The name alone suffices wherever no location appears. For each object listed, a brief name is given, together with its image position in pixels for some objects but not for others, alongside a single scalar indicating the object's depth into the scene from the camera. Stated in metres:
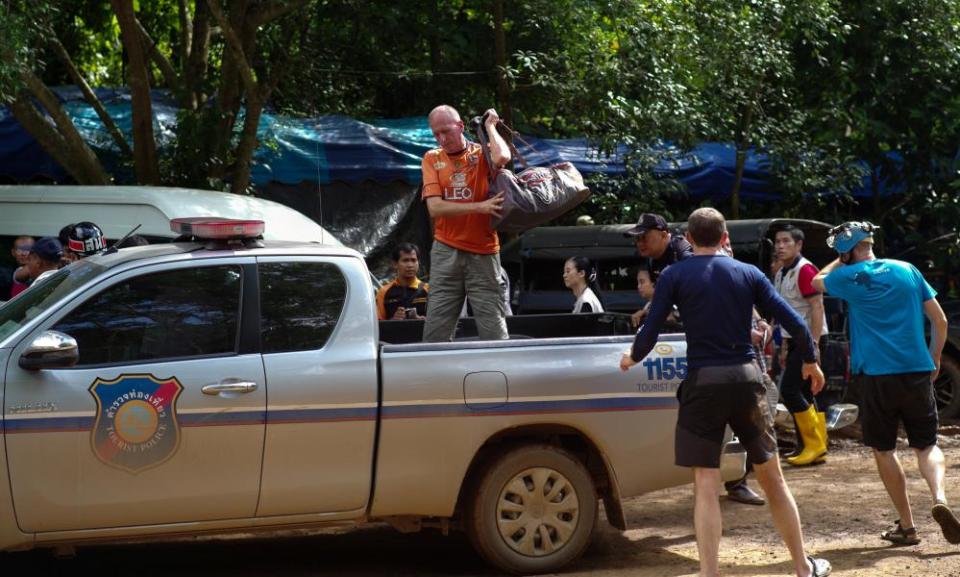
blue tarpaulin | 14.02
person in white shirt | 9.84
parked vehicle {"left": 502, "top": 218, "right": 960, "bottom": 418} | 11.66
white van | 11.04
